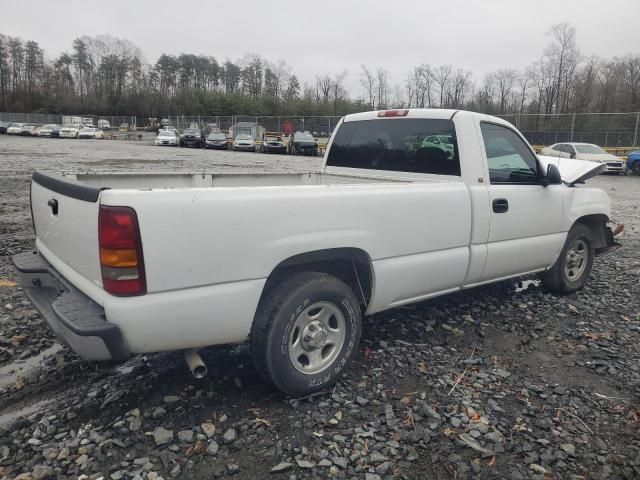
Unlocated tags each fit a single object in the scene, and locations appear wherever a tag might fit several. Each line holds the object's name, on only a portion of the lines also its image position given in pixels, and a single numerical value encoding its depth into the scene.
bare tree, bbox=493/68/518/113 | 71.19
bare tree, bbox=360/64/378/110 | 86.12
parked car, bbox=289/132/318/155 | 33.28
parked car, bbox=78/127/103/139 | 55.61
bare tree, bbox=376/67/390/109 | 86.62
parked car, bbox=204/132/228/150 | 39.31
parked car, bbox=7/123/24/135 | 59.00
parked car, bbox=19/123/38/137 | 58.36
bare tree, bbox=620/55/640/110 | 54.68
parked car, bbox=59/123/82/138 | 55.41
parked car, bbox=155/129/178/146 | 43.25
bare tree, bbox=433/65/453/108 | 74.38
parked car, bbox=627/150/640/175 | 22.48
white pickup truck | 2.43
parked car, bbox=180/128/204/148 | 41.19
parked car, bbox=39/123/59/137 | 55.91
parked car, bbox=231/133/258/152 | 37.34
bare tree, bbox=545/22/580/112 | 62.81
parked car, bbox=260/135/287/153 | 35.31
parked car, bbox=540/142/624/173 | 21.95
